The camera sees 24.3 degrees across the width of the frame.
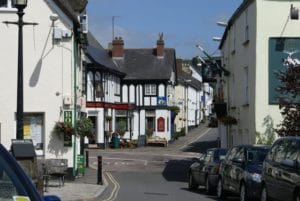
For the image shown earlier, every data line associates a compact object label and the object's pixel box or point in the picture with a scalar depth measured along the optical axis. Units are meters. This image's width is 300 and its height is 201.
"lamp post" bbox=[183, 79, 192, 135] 92.62
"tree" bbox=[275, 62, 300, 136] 24.48
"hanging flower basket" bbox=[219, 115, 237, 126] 35.28
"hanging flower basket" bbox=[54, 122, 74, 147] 26.69
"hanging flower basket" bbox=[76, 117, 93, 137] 27.66
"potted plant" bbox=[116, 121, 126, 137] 63.66
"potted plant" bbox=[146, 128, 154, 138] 67.93
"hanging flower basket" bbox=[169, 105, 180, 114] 72.25
